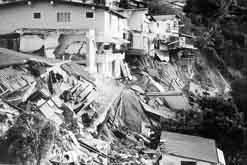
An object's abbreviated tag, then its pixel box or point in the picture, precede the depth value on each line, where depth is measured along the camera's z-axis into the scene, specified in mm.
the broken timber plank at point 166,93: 28281
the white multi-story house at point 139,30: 35812
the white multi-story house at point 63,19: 27453
